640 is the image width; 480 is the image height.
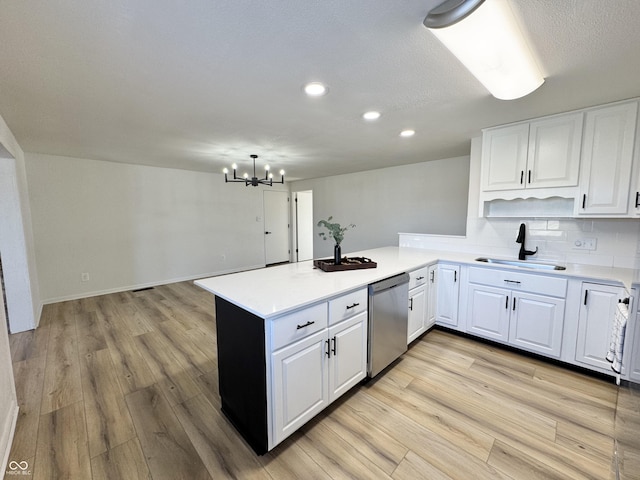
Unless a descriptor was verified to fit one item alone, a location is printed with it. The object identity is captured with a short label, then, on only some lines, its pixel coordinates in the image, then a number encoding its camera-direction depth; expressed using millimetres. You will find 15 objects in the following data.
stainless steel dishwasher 2053
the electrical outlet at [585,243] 2494
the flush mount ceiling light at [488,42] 1104
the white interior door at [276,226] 6539
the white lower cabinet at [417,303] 2523
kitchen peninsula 1434
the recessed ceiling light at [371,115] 2299
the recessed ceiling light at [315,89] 1774
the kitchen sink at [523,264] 2442
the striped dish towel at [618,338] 1671
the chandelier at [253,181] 3846
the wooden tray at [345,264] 2258
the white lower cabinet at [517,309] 2262
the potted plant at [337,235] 2226
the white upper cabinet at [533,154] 2312
